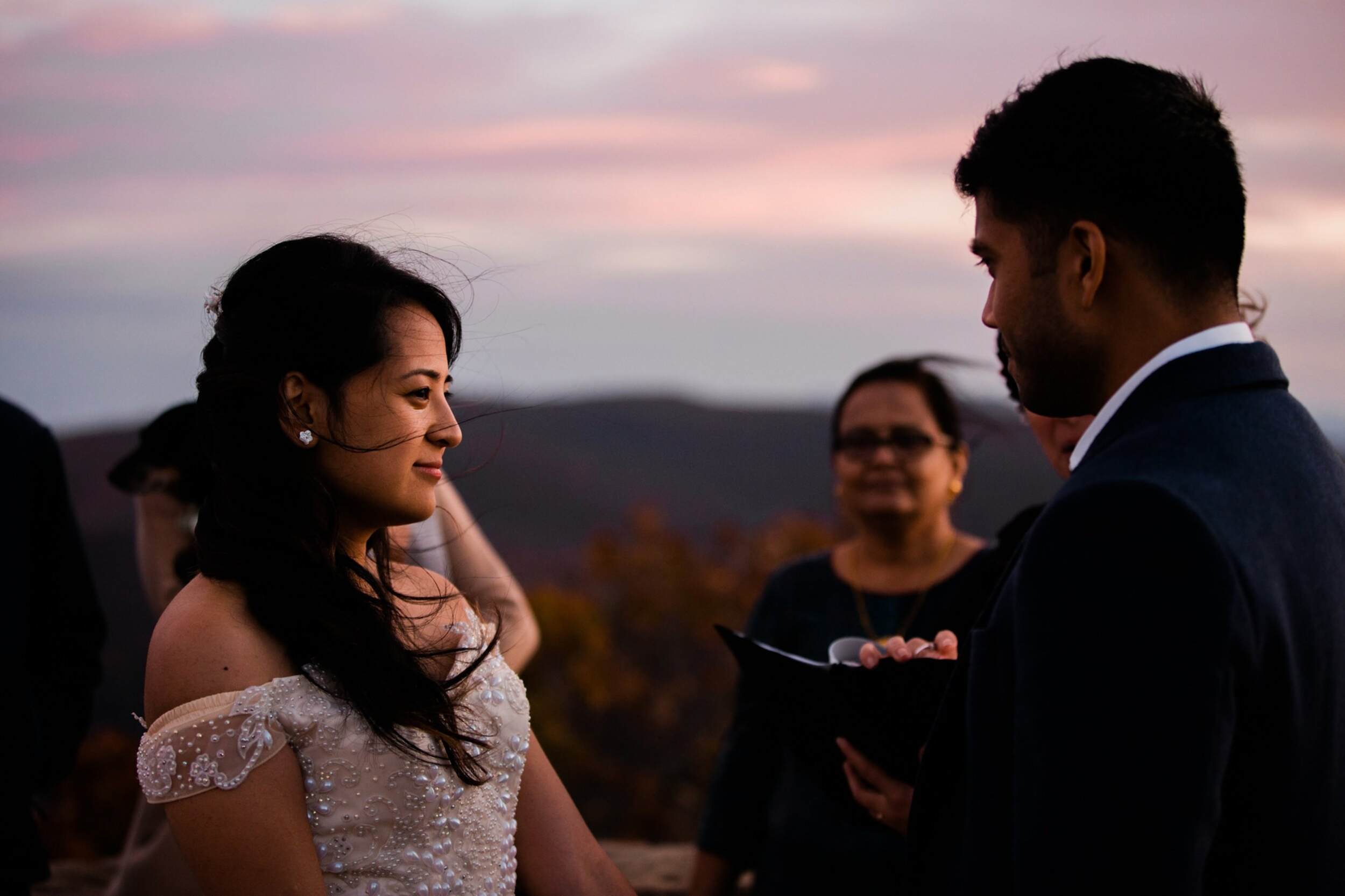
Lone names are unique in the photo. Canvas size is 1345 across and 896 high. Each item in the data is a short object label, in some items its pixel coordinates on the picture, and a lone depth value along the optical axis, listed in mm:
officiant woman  3627
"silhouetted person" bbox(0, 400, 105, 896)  3045
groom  1404
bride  1817
